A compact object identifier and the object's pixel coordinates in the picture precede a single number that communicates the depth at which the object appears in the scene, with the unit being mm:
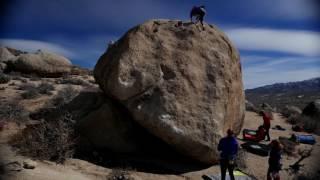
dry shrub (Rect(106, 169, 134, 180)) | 5510
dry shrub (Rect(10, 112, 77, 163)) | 5875
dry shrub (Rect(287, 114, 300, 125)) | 12251
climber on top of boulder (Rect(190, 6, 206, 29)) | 6777
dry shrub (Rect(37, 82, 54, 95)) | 11510
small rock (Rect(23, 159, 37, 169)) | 5173
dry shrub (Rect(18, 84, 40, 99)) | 10636
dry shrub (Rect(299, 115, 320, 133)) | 11124
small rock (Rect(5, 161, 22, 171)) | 5029
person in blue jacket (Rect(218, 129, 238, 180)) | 5454
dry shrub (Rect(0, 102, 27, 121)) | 7897
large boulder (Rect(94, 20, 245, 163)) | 6152
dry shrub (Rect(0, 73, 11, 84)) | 12776
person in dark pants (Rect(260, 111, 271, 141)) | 8817
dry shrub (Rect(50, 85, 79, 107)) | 9549
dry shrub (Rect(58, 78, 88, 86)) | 13568
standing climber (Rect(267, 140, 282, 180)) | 5607
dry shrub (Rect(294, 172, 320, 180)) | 6103
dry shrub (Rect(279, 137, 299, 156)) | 8124
